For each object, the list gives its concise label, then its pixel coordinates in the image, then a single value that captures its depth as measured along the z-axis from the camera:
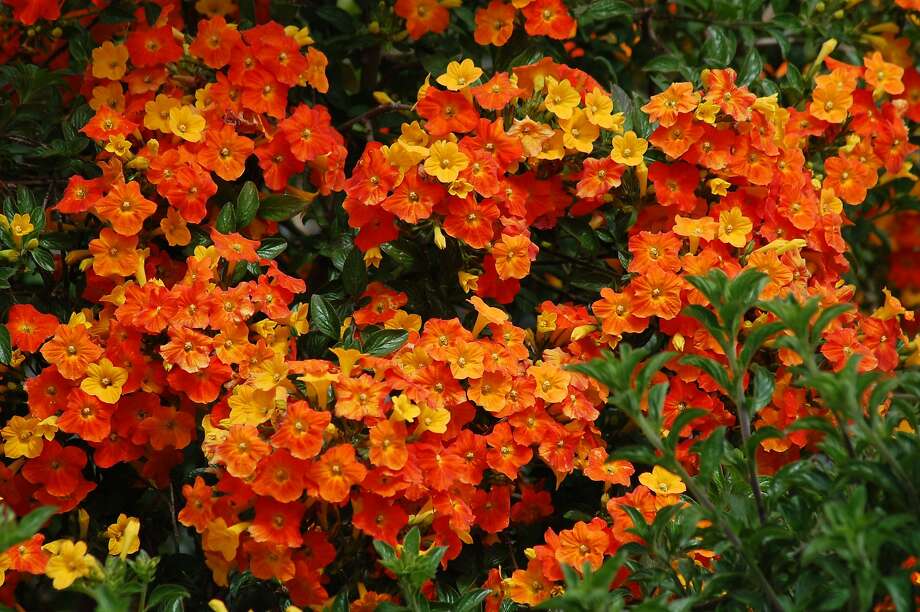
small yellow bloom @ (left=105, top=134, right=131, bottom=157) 5.18
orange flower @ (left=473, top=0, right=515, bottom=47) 5.99
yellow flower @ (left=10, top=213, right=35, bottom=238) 5.13
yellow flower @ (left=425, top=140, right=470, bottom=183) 5.06
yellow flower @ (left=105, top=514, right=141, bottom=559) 4.51
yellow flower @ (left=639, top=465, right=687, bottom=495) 4.80
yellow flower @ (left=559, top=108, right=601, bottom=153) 5.30
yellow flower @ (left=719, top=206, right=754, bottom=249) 5.24
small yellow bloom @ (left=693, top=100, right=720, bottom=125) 5.26
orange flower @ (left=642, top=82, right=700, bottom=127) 5.27
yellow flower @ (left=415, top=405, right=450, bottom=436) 4.54
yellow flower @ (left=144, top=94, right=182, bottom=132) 5.36
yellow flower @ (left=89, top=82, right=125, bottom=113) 5.64
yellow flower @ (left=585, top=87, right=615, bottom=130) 5.34
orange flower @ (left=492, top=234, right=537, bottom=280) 5.15
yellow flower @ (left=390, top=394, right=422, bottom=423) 4.36
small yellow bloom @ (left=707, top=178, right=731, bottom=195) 5.33
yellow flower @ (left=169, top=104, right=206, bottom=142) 5.33
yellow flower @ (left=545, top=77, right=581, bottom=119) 5.30
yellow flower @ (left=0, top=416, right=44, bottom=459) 4.82
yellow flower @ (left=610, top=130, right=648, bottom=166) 5.27
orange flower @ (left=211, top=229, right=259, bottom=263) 4.99
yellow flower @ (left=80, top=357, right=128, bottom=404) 4.77
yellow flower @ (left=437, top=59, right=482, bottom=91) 5.30
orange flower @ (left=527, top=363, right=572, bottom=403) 4.90
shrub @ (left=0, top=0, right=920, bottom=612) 4.17
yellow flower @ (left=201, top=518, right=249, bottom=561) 4.42
